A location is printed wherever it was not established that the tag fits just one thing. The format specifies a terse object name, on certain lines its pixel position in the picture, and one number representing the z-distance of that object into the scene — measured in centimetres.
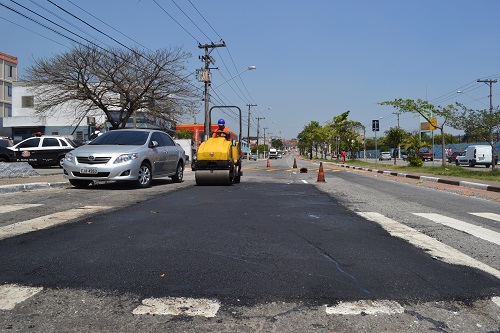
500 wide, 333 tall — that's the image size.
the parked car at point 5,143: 2089
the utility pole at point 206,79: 3069
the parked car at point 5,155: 1930
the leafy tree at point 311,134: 7645
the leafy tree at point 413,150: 3100
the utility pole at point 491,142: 2027
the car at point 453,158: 4109
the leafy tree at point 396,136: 3903
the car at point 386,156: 6982
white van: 3369
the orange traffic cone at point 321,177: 1509
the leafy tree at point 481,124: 2018
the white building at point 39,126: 4703
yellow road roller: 1210
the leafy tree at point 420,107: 2784
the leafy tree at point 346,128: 5955
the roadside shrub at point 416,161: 3091
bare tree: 2634
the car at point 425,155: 5237
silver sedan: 1012
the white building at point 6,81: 6250
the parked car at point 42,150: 2059
